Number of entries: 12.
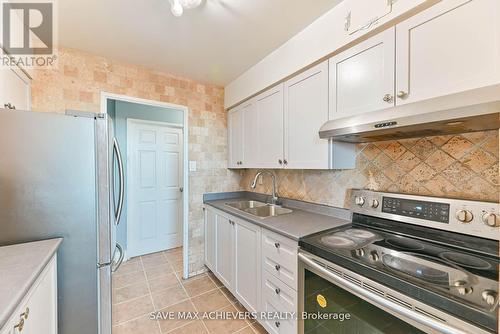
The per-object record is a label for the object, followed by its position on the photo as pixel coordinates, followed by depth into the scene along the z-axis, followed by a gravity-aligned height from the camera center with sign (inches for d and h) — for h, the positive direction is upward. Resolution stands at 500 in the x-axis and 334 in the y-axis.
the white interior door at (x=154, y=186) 118.6 -13.0
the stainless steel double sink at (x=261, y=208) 88.5 -19.0
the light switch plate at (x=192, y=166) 98.1 -0.6
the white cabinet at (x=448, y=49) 32.6 +20.3
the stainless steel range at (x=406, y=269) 27.4 -17.0
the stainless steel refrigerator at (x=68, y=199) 44.9 -7.9
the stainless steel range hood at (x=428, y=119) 30.3 +8.2
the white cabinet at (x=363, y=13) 43.6 +33.5
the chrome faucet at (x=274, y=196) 90.4 -13.5
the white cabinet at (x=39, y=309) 29.0 -24.0
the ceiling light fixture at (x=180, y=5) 47.2 +36.7
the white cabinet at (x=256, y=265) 52.6 -31.5
